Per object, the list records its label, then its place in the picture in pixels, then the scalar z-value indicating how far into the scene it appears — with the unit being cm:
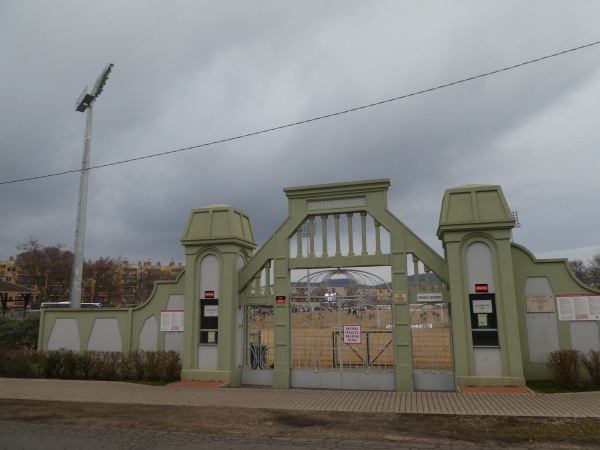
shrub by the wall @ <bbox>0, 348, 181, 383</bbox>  1459
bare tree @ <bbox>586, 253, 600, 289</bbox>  6511
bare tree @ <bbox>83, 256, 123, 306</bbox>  7844
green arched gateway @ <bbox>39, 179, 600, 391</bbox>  1251
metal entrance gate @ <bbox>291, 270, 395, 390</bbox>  1327
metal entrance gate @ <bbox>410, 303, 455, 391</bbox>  1303
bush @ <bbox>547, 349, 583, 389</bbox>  1175
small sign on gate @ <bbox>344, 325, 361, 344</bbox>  1328
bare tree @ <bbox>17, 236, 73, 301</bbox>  6384
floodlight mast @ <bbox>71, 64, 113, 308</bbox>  2309
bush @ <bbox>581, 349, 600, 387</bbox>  1170
